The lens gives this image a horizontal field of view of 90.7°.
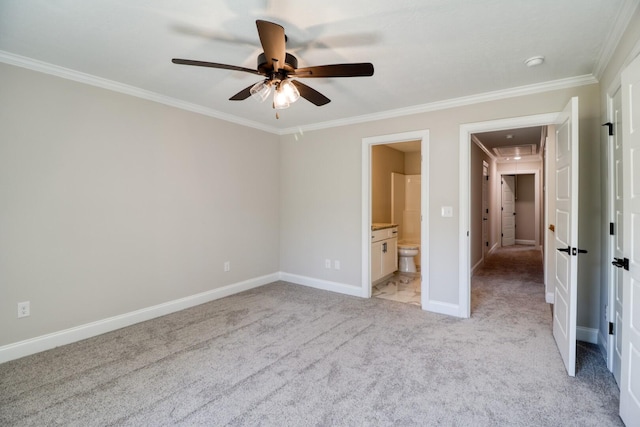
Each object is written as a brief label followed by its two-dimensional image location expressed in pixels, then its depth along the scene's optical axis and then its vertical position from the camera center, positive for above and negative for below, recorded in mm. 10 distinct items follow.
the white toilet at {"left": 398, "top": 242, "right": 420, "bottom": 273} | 5398 -840
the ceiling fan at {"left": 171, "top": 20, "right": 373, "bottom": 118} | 1653 +858
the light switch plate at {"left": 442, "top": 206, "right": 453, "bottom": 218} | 3527 -32
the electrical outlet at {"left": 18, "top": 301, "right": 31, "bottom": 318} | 2553 -777
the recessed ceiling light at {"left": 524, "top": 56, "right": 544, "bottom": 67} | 2432 +1147
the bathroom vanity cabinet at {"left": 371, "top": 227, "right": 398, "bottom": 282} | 4484 -661
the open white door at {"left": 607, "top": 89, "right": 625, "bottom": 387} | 2150 -208
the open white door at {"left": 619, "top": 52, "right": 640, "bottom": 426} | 1612 -232
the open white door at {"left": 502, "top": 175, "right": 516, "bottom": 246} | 8977 -102
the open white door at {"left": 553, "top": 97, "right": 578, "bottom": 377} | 2193 -202
